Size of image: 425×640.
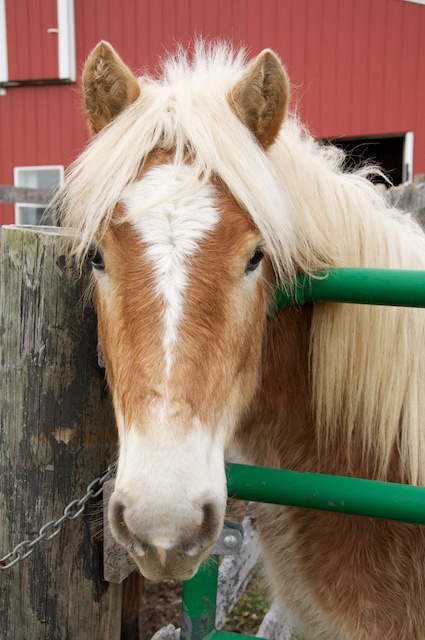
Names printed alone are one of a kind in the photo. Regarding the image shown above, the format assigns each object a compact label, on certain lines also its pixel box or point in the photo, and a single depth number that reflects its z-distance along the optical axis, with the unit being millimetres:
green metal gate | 1322
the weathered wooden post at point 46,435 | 1450
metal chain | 1408
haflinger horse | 1198
